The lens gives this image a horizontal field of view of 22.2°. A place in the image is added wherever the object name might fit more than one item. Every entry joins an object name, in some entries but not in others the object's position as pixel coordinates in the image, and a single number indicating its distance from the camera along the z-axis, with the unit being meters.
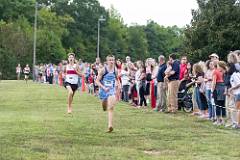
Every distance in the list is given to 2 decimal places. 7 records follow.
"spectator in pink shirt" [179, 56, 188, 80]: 21.76
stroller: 22.02
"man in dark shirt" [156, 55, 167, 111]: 21.77
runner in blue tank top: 15.14
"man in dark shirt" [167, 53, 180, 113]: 21.09
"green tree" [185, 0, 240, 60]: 48.62
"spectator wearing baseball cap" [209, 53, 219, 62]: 17.70
